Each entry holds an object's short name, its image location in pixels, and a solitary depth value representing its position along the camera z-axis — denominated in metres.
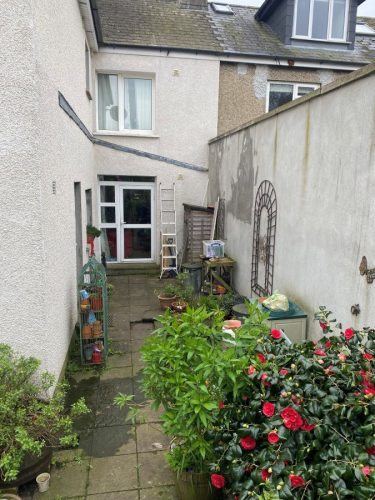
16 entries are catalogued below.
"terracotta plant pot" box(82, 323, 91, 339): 5.25
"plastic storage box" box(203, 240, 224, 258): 8.14
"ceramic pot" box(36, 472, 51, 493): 3.18
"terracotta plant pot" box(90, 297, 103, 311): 5.42
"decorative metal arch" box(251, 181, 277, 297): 5.84
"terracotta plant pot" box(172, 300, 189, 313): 7.02
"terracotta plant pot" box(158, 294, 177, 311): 7.42
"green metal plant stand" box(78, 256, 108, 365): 5.29
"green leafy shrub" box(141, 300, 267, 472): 2.50
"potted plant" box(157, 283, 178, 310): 7.43
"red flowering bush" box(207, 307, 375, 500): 1.92
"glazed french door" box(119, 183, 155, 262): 10.59
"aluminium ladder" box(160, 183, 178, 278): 10.32
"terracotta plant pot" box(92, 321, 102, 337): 5.32
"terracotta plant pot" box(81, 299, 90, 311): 5.29
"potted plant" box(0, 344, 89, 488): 3.00
